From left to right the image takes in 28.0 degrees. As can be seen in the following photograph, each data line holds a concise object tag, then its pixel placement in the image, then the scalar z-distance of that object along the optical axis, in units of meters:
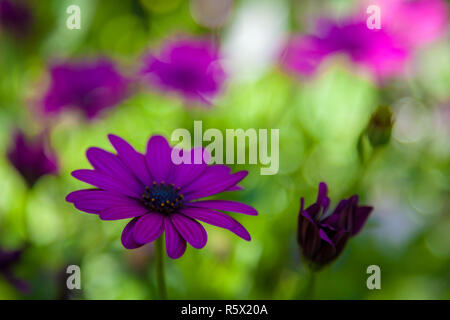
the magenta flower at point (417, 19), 0.39
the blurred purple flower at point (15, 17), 0.39
